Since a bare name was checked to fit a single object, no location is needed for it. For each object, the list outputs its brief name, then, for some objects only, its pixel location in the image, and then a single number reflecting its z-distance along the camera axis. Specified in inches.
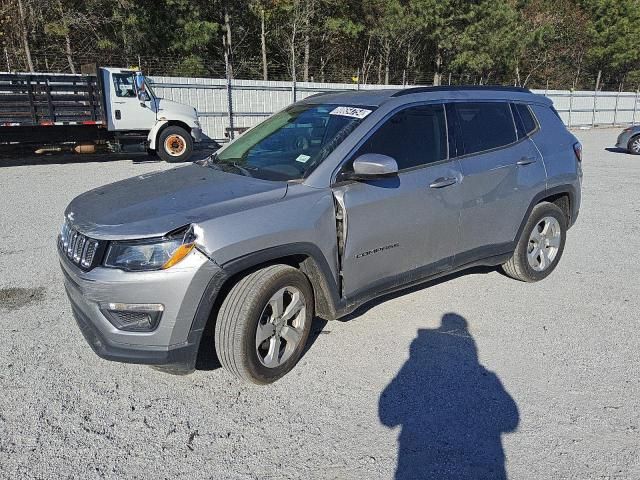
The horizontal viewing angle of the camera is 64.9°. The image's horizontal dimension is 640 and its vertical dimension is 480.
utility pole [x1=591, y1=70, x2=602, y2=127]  1116.5
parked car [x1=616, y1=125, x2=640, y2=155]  628.9
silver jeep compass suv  109.3
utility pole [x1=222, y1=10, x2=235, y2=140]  694.5
